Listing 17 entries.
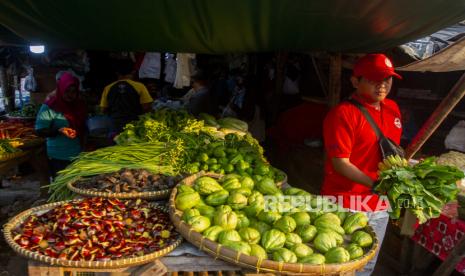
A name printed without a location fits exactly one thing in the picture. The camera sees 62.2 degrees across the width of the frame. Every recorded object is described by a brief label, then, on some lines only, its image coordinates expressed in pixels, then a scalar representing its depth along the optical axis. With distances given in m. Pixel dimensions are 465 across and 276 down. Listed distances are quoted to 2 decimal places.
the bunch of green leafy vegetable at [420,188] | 2.32
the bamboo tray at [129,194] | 2.70
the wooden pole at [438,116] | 3.22
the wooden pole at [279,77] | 6.96
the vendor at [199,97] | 6.46
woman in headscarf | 4.88
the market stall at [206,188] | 2.04
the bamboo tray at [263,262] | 1.89
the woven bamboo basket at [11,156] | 5.22
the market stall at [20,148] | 5.36
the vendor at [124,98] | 5.49
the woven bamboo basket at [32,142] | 5.84
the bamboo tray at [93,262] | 1.93
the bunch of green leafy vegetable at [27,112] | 7.67
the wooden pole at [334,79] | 4.24
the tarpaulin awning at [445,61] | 3.53
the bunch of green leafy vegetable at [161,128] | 4.26
